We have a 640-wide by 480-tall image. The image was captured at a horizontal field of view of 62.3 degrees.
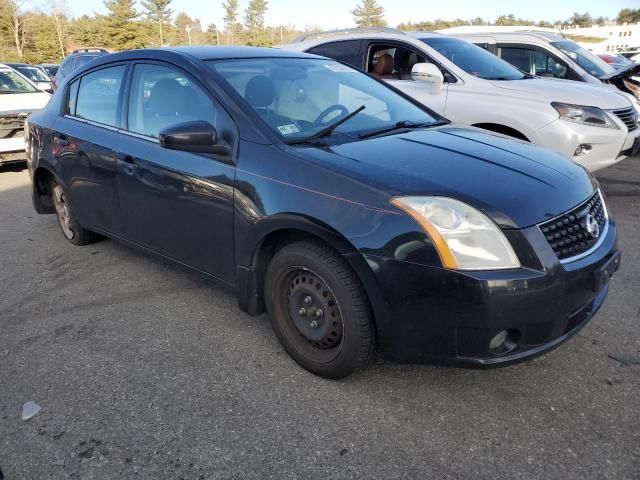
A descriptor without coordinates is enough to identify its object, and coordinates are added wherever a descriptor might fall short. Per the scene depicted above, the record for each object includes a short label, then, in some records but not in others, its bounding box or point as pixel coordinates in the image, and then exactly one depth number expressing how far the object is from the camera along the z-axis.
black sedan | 2.20
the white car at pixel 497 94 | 5.30
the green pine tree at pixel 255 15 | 83.56
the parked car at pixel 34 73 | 16.34
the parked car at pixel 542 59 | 8.34
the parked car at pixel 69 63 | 12.72
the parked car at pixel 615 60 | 16.47
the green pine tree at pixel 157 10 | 74.69
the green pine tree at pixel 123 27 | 60.16
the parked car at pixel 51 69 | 21.59
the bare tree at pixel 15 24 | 48.71
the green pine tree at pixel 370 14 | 76.94
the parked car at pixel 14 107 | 7.89
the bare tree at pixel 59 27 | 50.50
